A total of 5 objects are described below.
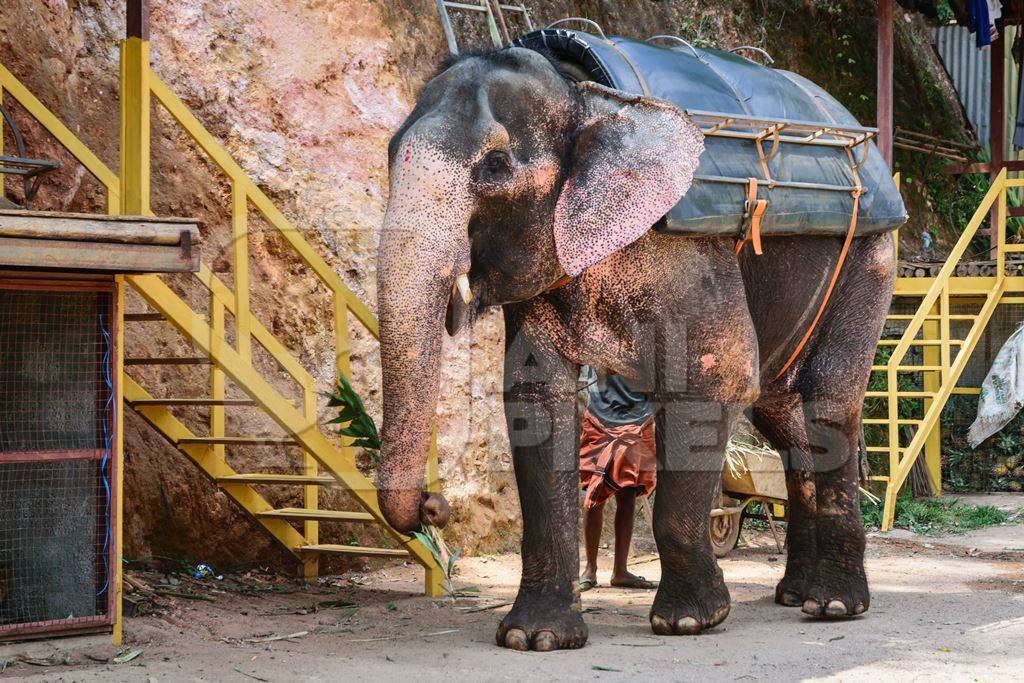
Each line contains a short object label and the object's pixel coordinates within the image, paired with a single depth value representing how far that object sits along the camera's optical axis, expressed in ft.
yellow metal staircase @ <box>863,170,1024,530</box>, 36.52
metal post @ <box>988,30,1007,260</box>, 46.70
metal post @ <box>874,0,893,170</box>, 36.96
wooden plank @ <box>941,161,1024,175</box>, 45.27
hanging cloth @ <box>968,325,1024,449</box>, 42.11
